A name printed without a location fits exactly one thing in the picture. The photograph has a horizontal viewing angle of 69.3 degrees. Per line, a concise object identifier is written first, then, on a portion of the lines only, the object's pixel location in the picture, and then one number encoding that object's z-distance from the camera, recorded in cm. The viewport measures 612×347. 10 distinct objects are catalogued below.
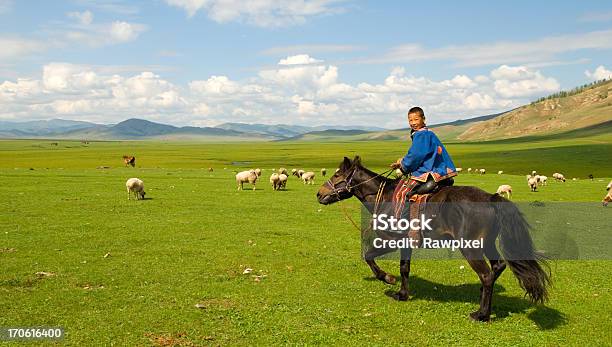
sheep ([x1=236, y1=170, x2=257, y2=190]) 3991
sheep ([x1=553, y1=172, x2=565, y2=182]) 5351
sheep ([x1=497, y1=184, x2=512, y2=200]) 3634
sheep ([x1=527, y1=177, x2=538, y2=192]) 4131
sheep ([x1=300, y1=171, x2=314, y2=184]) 4780
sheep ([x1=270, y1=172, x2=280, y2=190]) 4025
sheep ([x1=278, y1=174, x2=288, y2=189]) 4038
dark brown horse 949
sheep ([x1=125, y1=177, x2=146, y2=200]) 3131
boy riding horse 1052
